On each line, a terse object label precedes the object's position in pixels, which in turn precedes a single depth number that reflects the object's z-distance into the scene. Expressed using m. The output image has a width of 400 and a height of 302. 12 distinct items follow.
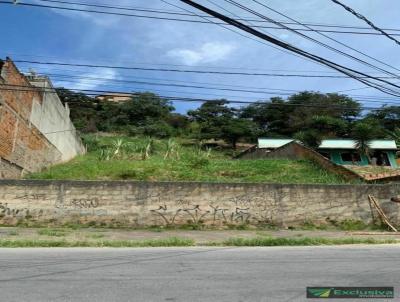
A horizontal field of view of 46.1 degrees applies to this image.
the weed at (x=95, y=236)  14.31
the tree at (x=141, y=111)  69.94
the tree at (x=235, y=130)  63.41
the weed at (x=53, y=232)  14.54
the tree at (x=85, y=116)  64.48
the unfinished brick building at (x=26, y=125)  20.25
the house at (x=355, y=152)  42.34
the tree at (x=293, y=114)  63.78
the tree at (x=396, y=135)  43.12
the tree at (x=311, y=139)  45.47
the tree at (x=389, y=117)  57.45
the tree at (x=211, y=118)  65.25
